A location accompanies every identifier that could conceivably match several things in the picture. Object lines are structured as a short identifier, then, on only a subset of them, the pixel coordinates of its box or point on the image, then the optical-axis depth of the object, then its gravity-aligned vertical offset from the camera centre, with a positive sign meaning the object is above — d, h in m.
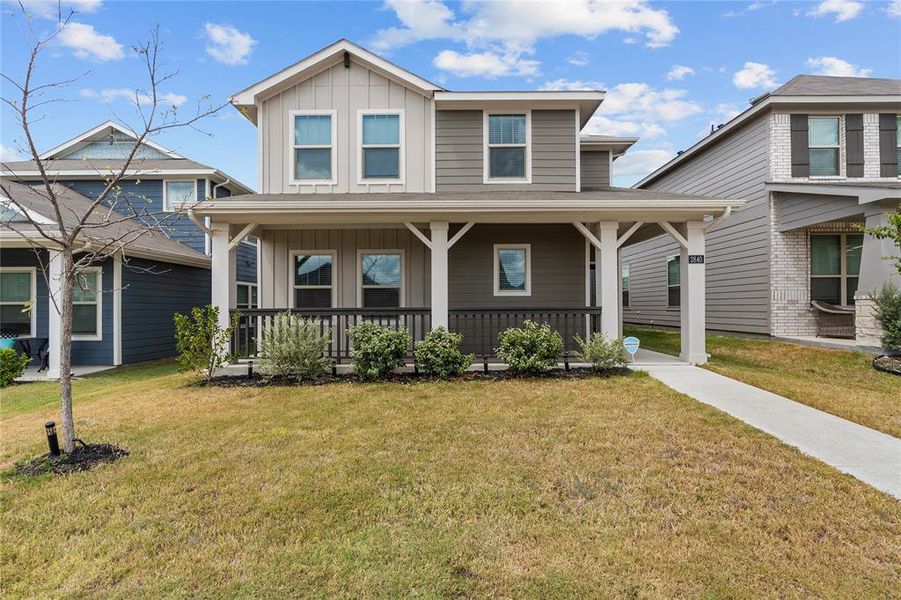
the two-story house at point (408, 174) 8.90 +2.72
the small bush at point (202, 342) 6.76 -0.63
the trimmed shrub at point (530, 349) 7.03 -0.84
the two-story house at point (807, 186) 10.16 +2.72
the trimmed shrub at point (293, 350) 6.88 -0.78
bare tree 3.66 +1.85
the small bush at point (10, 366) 7.69 -1.12
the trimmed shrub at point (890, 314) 7.64 -0.33
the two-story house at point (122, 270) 9.22 +0.86
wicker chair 10.13 -0.60
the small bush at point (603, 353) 7.25 -0.93
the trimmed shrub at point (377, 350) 6.92 -0.80
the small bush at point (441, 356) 7.00 -0.92
